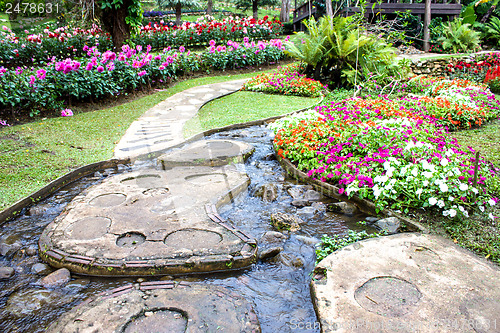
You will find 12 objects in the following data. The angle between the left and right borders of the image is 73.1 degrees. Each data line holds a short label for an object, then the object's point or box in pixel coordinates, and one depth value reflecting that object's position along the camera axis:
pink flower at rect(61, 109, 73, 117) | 7.43
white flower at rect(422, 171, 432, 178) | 3.43
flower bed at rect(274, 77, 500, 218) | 3.47
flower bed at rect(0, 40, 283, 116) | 6.82
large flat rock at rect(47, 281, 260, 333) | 2.12
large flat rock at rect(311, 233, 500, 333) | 2.07
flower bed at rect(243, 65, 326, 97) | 9.93
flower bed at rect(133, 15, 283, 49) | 15.28
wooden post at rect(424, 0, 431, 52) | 16.06
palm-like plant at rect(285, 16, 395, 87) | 9.85
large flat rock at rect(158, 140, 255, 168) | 4.98
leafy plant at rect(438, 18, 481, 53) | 15.26
